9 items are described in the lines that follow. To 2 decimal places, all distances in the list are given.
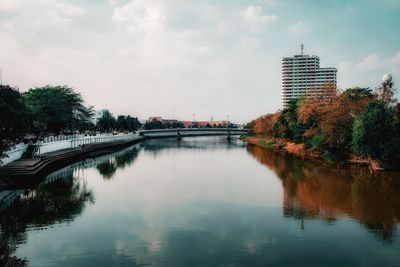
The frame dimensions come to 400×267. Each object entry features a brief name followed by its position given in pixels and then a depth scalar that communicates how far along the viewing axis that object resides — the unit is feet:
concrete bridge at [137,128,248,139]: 451.94
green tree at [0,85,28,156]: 102.12
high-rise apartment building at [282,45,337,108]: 632.38
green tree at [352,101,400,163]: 133.59
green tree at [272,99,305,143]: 230.38
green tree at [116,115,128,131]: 509.88
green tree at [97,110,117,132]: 456.86
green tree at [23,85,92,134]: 219.16
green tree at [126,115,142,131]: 529.86
